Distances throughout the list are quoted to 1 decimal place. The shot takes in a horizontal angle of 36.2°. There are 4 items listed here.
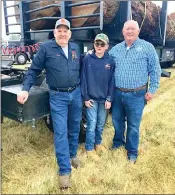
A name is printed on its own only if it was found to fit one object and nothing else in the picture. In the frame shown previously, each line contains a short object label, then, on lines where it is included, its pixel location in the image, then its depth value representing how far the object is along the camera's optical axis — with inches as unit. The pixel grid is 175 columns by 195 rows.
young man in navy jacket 126.3
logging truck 110.4
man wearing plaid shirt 127.5
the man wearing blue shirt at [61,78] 113.0
